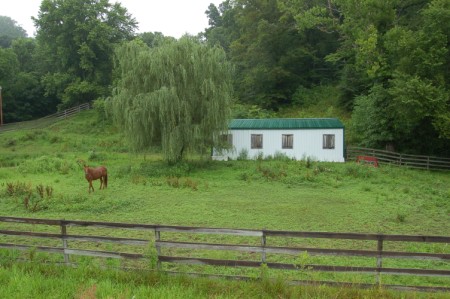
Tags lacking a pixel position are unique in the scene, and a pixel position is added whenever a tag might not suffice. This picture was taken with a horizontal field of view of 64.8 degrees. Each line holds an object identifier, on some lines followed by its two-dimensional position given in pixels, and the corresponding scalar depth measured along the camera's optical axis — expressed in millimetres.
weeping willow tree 19391
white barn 23922
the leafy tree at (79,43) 40897
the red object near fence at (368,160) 22469
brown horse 15453
